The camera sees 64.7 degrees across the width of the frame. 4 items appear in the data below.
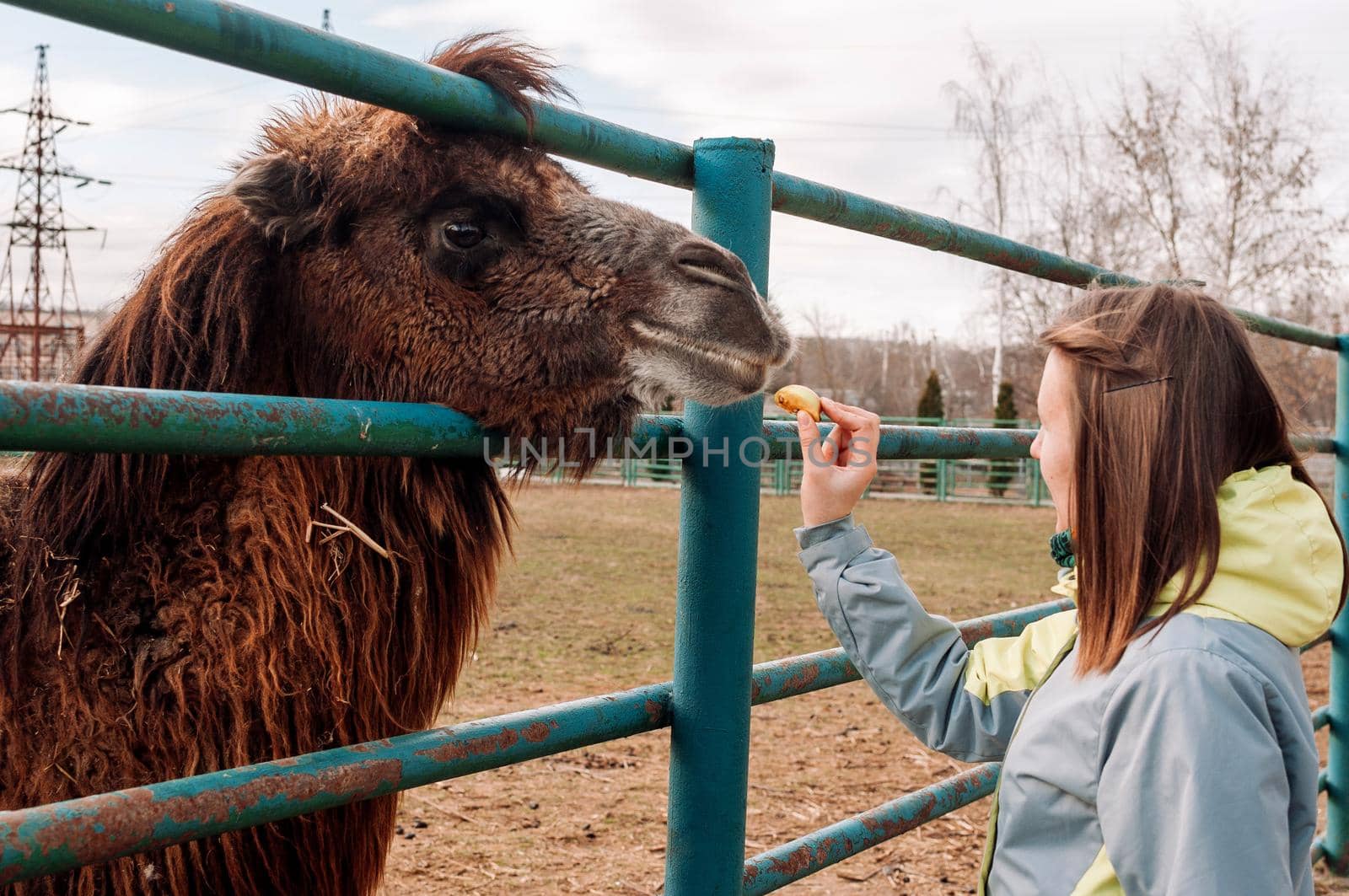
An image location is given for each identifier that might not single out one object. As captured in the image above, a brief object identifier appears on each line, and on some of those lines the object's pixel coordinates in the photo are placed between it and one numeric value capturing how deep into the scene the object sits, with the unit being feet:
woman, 3.56
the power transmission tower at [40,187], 83.97
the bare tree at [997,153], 90.07
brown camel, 5.54
